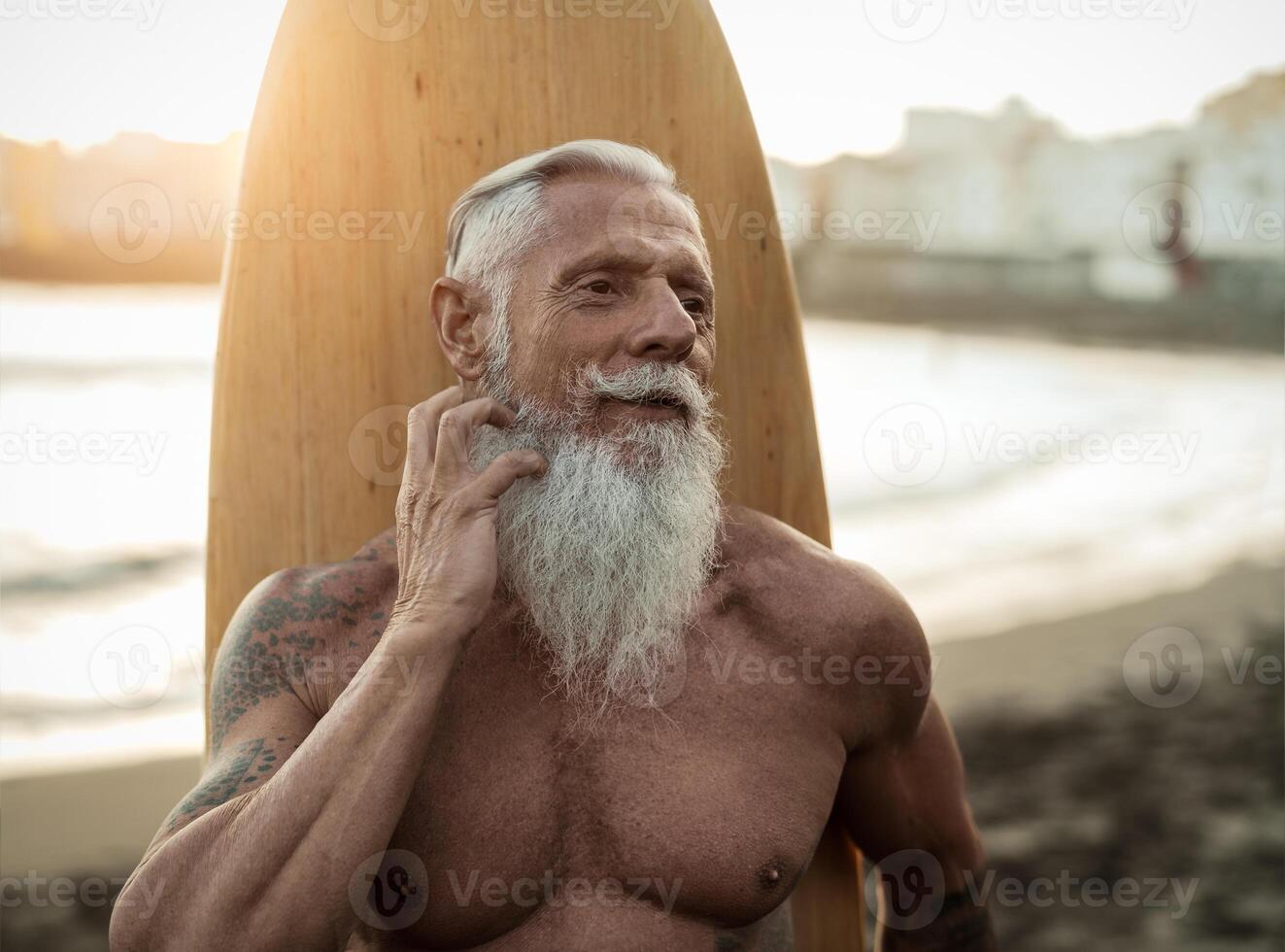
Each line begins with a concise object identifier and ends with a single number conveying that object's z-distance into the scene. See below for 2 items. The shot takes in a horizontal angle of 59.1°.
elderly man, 1.74
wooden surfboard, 2.39
